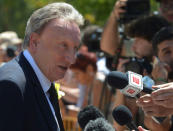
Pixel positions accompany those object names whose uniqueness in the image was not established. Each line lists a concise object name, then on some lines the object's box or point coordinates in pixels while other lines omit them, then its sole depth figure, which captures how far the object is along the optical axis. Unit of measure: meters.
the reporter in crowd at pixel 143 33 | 7.11
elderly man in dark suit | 3.74
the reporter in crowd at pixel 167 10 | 7.92
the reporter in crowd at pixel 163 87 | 4.01
